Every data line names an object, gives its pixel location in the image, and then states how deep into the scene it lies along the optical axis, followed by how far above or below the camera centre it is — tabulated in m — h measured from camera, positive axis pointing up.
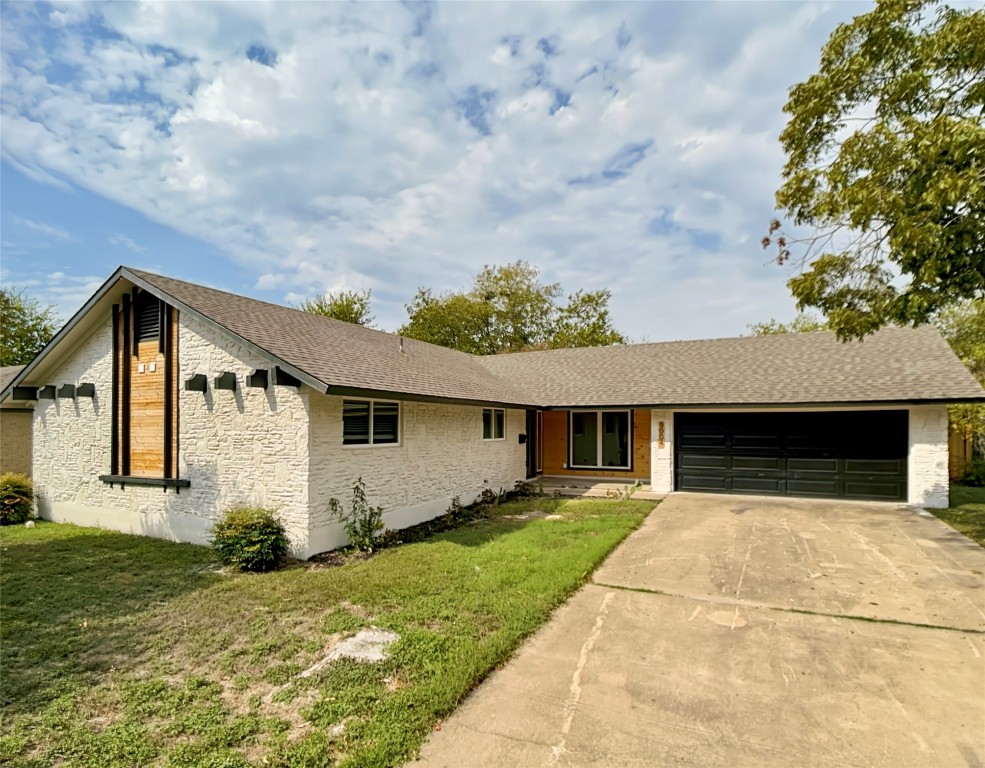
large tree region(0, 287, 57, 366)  27.14 +3.45
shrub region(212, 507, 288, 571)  7.09 -2.25
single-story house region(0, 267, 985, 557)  8.05 -0.65
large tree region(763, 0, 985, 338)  6.51 +3.14
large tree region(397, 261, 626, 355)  38.16 +5.83
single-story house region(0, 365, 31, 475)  13.76 -1.50
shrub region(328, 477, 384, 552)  7.98 -2.24
